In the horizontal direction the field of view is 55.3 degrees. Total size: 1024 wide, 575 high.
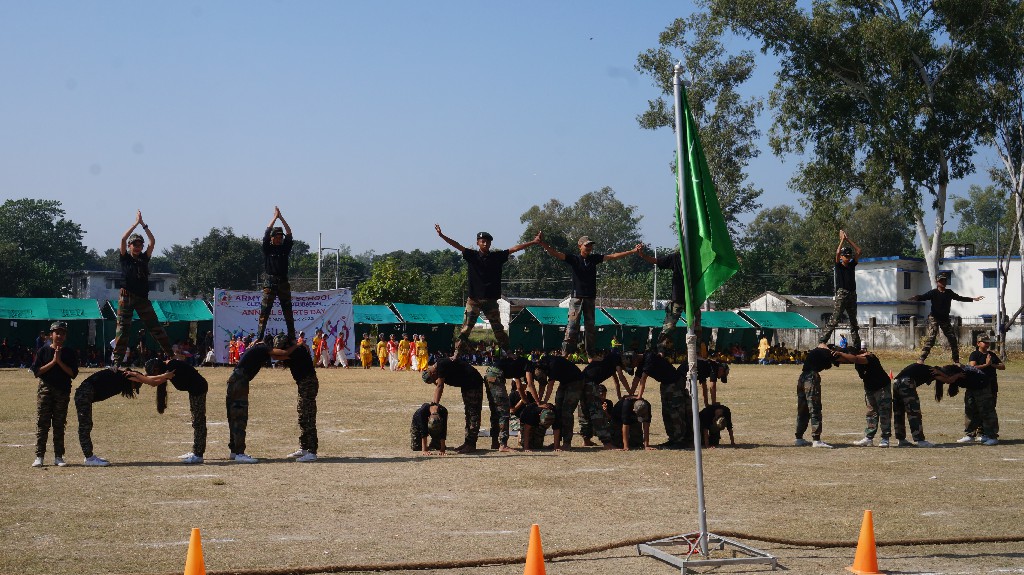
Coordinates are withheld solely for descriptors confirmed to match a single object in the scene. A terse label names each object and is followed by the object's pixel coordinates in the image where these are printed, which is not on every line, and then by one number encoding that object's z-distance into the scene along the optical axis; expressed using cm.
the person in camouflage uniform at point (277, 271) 1516
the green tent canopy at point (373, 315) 4888
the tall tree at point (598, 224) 10525
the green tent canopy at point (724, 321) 5624
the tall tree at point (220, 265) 9350
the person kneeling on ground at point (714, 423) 1524
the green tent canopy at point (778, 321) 5894
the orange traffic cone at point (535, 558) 690
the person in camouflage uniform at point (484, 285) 1536
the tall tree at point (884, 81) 3875
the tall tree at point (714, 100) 4872
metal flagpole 778
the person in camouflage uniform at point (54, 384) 1304
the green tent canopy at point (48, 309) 4231
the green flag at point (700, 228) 833
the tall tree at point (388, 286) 6328
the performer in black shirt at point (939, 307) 2002
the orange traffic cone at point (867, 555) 755
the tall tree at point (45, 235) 9875
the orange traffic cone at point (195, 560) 666
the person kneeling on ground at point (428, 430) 1464
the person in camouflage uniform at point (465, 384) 1469
